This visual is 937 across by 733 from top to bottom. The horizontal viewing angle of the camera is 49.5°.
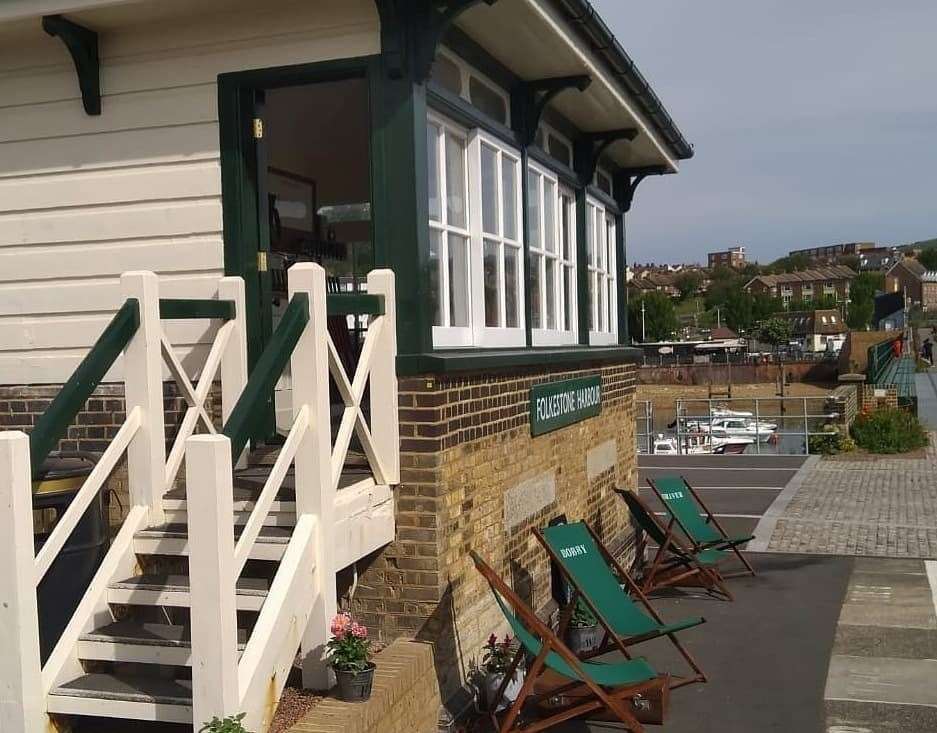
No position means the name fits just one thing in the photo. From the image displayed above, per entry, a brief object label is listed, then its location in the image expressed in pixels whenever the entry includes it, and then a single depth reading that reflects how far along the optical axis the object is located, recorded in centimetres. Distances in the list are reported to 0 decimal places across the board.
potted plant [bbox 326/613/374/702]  441
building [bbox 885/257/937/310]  19488
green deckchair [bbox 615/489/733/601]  881
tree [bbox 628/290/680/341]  13000
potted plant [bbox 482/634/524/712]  601
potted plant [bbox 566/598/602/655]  713
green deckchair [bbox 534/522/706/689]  627
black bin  484
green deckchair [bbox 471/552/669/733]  523
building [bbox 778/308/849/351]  12469
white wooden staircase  373
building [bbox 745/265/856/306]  19362
